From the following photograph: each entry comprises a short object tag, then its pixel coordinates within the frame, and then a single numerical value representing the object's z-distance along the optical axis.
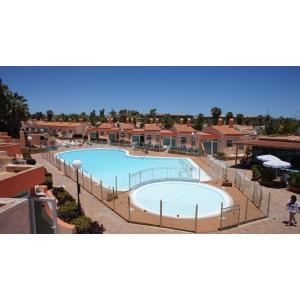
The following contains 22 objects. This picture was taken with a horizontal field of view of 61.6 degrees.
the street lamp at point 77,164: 9.96
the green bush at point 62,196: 11.83
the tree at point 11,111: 29.45
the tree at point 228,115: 51.75
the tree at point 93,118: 58.89
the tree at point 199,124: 47.41
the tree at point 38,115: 69.81
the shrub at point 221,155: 24.78
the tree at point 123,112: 83.17
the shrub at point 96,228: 8.69
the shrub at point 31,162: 19.32
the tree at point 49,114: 64.04
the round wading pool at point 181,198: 10.85
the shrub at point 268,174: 16.02
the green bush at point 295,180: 14.46
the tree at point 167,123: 50.13
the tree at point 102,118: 62.41
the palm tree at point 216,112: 54.17
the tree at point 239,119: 68.55
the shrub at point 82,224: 8.58
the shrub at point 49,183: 14.33
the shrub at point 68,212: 9.82
